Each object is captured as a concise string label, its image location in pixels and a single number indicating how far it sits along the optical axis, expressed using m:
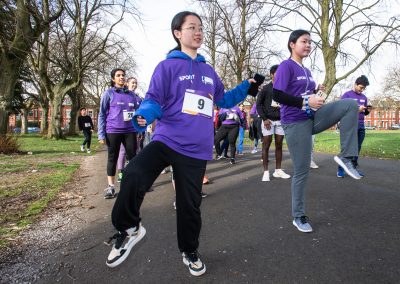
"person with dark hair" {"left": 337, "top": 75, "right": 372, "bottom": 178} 7.29
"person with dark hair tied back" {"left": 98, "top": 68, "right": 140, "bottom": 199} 5.88
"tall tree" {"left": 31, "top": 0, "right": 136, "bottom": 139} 22.64
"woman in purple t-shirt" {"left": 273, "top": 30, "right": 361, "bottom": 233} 3.71
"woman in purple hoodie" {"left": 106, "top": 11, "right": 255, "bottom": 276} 2.68
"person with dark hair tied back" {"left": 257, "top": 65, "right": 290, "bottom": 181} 6.54
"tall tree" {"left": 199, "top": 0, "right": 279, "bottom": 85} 23.60
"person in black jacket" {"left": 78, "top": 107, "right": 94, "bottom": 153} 16.19
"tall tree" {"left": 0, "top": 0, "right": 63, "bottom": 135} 13.31
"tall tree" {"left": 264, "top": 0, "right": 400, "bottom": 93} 16.77
